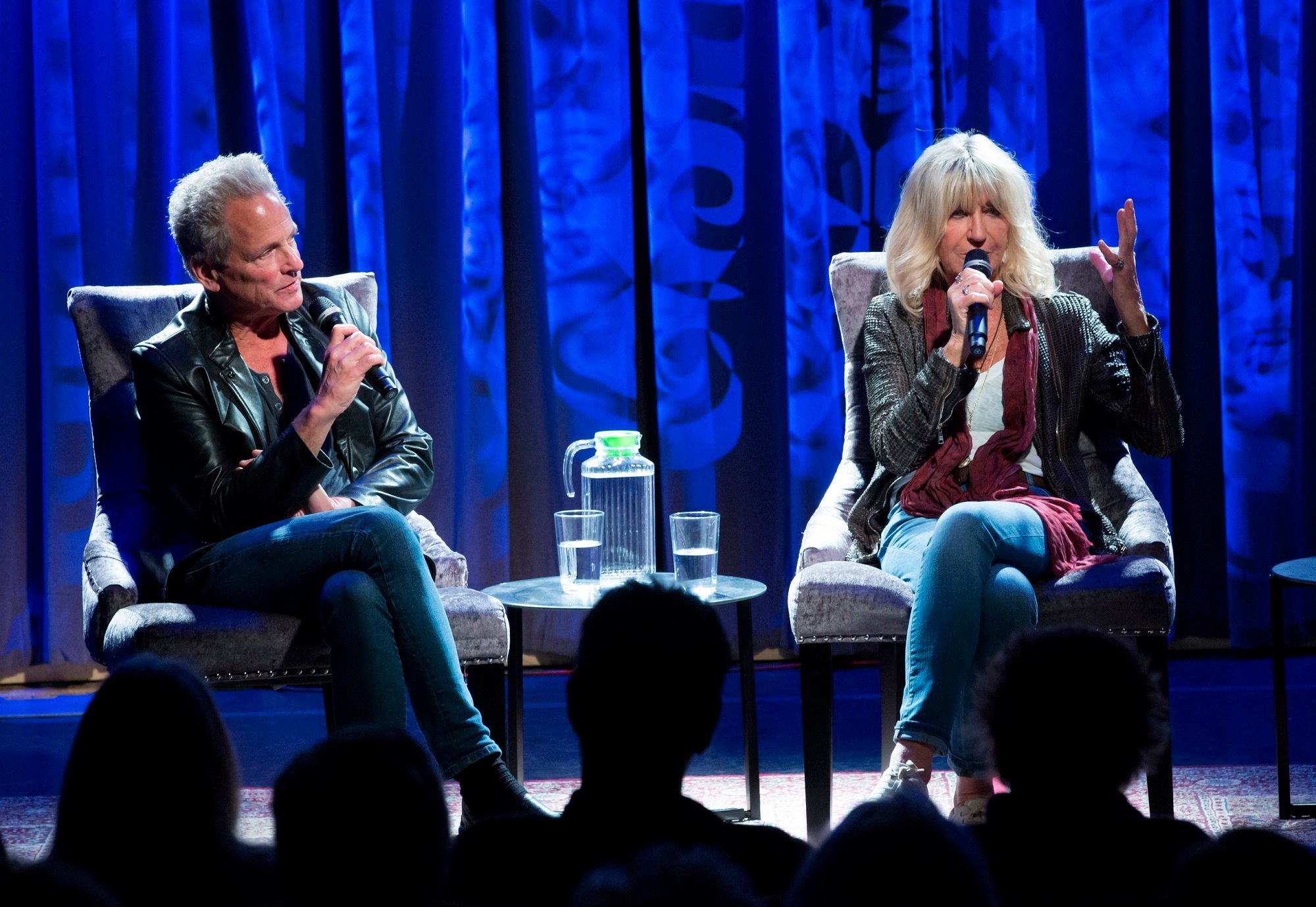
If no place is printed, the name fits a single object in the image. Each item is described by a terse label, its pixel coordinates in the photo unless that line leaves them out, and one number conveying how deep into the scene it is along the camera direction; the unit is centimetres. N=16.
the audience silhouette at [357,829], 498
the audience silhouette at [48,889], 421
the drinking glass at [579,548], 795
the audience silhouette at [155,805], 555
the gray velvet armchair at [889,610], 767
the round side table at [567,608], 785
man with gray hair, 749
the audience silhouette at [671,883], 419
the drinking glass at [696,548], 793
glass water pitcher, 811
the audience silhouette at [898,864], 450
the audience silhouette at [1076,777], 579
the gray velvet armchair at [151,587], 758
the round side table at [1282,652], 777
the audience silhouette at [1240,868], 453
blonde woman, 774
